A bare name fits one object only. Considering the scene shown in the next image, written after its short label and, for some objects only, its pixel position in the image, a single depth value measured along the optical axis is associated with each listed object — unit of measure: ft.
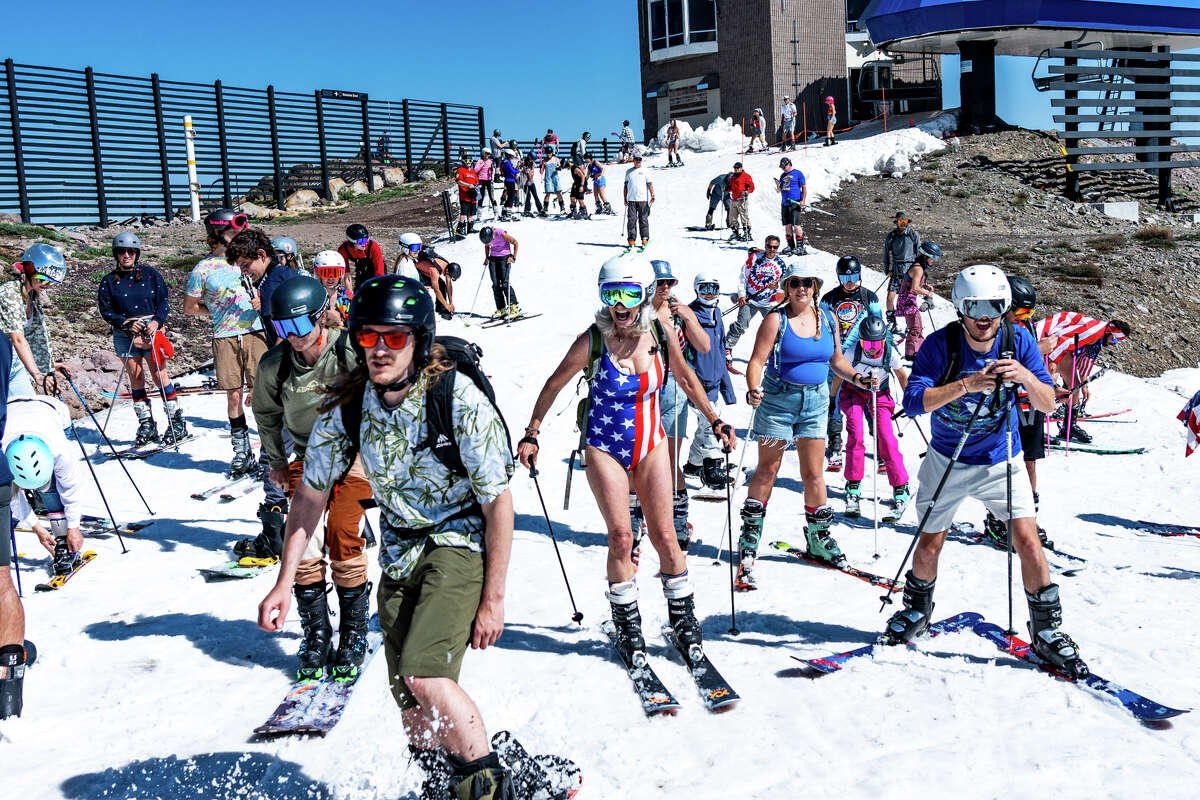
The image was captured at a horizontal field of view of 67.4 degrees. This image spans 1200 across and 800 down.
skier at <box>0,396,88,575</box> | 17.56
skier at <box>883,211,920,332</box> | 43.29
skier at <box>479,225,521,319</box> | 48.24
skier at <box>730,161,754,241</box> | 69.05
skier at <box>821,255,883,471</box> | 25.35
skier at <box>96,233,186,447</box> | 30.22
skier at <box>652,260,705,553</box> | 20.65
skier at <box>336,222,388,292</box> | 37.58
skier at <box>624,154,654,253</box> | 63.31
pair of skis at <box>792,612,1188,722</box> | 13.30
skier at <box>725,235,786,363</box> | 33.22
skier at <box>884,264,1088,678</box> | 14.38
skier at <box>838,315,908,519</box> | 25.02
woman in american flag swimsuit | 15.25
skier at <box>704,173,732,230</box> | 74.44
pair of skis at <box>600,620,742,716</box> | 14.08
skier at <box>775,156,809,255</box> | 63.82
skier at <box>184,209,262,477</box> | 27.12
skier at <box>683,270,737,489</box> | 25.30
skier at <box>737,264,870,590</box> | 20.24
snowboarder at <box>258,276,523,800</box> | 9.62
